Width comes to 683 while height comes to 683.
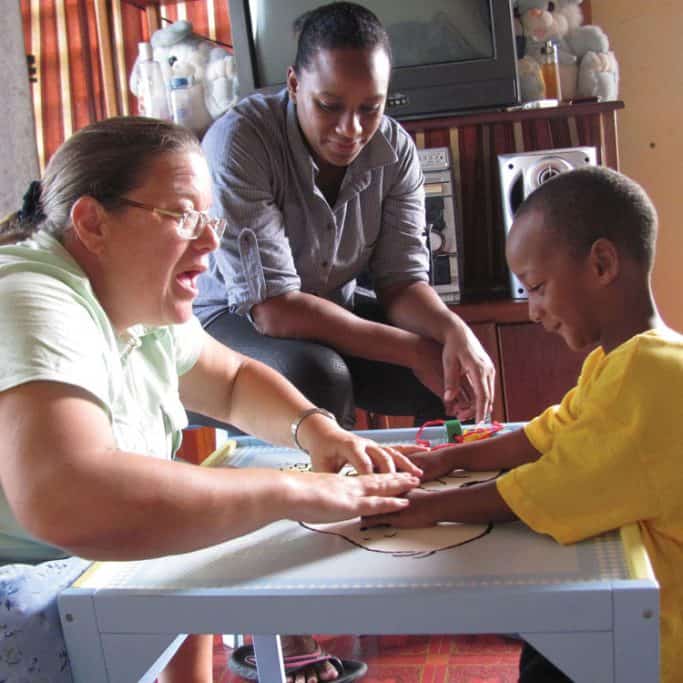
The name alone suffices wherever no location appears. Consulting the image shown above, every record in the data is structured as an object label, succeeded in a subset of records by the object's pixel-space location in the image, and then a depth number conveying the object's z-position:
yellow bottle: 2.81
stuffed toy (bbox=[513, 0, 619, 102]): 2.84
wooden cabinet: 2.59
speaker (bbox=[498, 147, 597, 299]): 2.60
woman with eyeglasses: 0.81
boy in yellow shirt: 0.94
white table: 0.77
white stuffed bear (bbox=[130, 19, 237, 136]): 2.93
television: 2.72
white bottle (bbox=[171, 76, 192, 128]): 2.93
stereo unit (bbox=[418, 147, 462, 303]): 2.69
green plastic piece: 1.35
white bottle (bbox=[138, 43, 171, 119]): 3.03
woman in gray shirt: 1.72
